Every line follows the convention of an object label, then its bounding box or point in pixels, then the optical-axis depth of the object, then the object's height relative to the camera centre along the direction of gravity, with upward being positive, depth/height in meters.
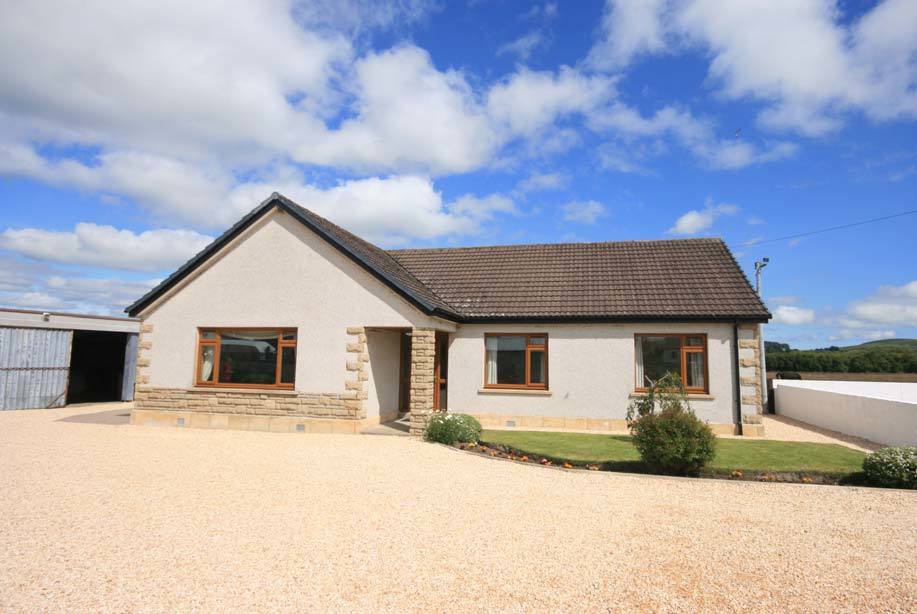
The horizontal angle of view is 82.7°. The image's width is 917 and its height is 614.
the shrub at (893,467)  8.45 -1.50
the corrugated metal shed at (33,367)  18.77 -0.12
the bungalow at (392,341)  14.01 +0.81
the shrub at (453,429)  12.12 -1.39
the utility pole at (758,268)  27.67 +5.65
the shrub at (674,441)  9.12 -1.20
